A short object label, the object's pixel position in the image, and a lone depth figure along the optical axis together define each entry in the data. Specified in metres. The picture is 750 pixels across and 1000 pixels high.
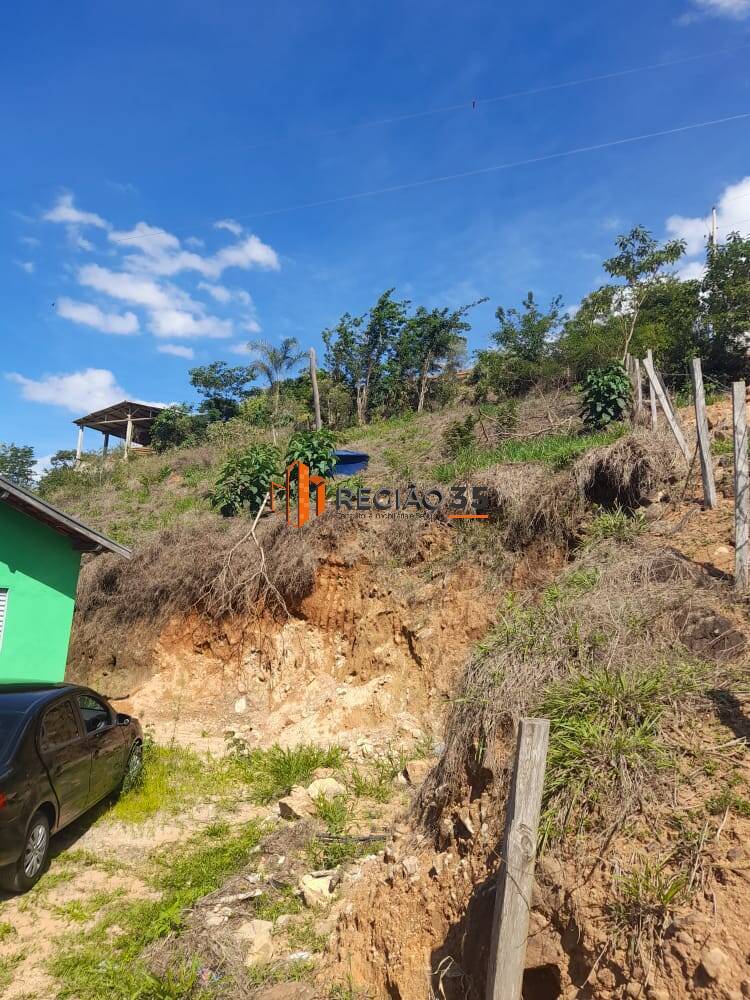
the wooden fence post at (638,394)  11.71
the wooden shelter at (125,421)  30.88
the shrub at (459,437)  14.80
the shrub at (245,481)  13.83
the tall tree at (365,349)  29.20
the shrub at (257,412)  28.44
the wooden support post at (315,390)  26.23
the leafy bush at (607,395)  12.88
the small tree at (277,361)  29.59
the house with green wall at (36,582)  8.81
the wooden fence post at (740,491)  5.52
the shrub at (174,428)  29.72
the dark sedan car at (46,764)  4.53
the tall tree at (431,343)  28.16
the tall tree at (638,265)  20.88
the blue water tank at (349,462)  14.92
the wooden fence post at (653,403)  10.17
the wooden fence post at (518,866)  2.67
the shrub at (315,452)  13.71
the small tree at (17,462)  34.81
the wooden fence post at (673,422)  8.68
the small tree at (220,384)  31.89
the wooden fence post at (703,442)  7.20
